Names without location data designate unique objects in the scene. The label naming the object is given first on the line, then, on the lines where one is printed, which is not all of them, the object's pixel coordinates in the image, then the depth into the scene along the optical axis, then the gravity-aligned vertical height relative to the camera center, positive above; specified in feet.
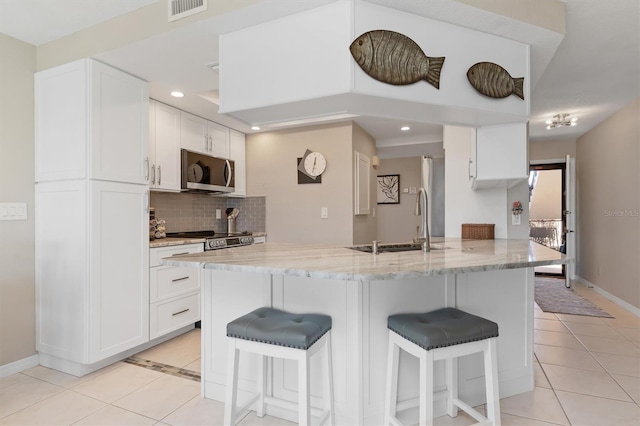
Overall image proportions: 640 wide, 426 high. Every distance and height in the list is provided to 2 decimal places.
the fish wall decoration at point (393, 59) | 5.84 +2.70
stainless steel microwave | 11.62 +1.41
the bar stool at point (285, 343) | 4.84 -1.95
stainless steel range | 11.32 -0.95
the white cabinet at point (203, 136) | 11.79 +2.81
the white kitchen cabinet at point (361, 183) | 13.39 +1.15
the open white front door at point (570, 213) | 17.37 -0.12
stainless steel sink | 7.35 -0.82
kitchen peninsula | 5.37 -1.66
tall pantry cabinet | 7.87 -0.07
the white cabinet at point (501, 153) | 7.80 +1.34
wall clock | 13.35 +1.77
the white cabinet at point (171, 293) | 9.41 -2.41
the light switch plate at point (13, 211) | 7.88 +0.04
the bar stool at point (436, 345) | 4.78 -1.97
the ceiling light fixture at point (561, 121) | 14.19 +3.82
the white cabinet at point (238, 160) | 14.14 +2.20
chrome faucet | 6.98 -0.21
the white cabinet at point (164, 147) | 10.54 +2.09
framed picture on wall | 21.13 +1.38
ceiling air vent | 6.34 +3.84
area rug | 12.98 -3.79
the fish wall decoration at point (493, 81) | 6.65 +2.59
